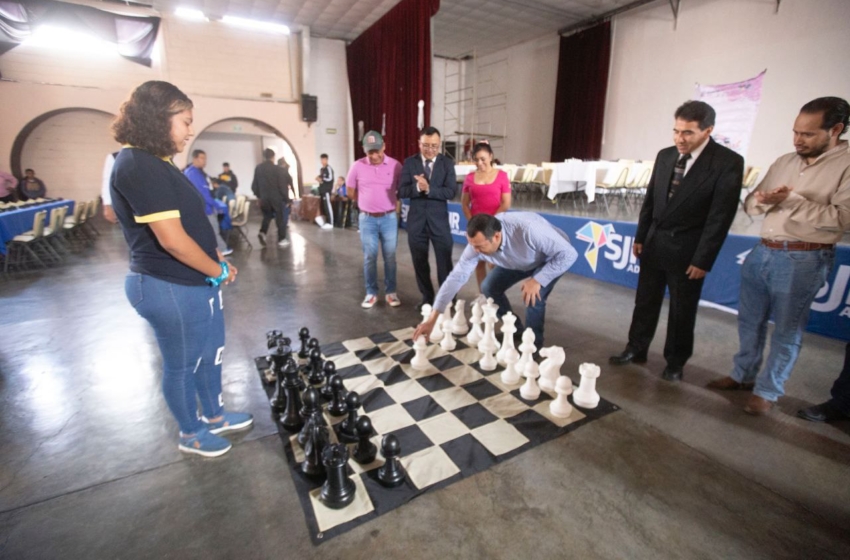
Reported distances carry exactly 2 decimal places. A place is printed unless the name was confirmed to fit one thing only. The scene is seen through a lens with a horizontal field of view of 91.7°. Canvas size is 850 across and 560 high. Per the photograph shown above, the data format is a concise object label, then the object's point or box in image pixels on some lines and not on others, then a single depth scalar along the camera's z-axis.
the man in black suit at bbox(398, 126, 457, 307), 2.93
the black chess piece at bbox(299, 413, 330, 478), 1.44
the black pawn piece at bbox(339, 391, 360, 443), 1.61
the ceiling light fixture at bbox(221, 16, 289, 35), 9.64
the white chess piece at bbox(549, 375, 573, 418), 1.76
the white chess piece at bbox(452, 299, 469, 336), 2.57
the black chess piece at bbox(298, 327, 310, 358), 2.29
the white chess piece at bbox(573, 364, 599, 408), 1.80
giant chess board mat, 1.35
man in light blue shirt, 2.07
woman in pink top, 2.92
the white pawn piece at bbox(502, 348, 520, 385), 2.02
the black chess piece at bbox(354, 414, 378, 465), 1.48
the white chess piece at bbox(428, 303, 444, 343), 2.46
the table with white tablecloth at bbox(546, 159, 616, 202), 6.82
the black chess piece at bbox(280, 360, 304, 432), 1.70
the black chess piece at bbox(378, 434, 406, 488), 1.37
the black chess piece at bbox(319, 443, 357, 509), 1.28
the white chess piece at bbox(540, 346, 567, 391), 1.82
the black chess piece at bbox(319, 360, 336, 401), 1.88
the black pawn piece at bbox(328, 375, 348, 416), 1.79
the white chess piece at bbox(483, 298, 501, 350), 2.22
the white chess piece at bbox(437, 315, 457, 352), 2.39
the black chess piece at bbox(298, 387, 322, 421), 1.63
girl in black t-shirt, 1.19
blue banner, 2.59
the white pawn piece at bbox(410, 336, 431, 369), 2.15
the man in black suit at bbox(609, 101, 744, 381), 1.83
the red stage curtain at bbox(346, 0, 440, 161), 8.42
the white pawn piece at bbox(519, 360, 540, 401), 1.90
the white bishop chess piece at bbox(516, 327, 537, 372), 1.98
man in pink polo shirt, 3.10
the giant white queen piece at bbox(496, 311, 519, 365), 2.07
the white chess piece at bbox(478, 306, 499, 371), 2.18
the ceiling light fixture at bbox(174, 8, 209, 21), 9.20
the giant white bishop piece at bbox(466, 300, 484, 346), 2.41
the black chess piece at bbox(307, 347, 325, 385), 2.01
